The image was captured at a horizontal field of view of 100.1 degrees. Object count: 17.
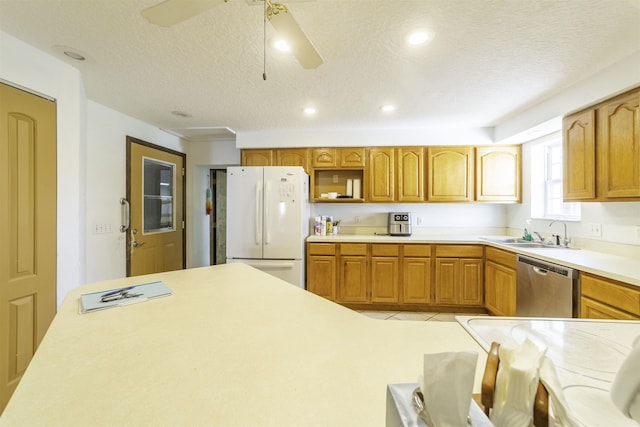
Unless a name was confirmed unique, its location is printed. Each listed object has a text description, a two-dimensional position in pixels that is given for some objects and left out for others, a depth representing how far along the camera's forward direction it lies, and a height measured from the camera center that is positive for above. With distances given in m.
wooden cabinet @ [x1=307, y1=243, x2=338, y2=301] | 3.31 -0.70
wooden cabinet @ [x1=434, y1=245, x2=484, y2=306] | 3.14 -0.74
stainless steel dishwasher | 1.91 -0.61
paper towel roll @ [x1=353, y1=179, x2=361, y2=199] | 3.70 +0.32
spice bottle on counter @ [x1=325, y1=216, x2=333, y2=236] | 3.74 -0.19
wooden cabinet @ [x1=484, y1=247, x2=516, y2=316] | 2.65 -0.74
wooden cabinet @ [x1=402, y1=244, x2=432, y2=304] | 3.21 -0.74
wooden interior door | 1.63 -0.10
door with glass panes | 3.01 +0.05
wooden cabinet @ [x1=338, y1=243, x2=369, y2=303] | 3.29 -0.77
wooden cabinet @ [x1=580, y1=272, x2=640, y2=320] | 1.51 -0.53
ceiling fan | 0.99 +0.76
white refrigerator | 3.11 -0.10
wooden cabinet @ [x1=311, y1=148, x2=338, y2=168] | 3.60 +0.73
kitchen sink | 2.75 -0.34
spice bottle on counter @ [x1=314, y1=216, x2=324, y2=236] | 3.65 -0.19
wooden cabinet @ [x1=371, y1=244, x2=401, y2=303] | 3.26 -0.74
